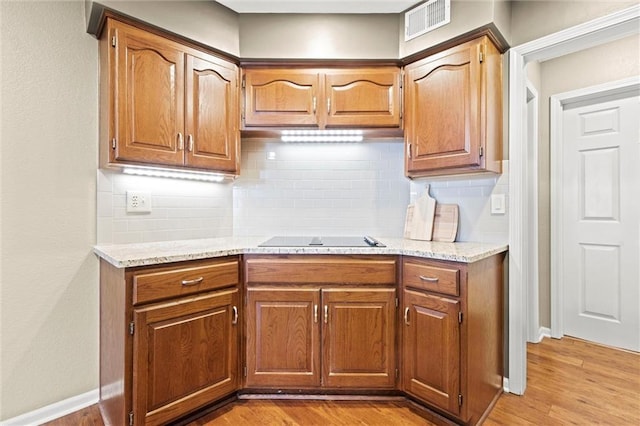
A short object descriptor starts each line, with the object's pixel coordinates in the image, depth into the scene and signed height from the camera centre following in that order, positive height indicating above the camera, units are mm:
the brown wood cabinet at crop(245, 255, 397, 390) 1852 -610
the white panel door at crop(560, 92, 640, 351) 2574 -73
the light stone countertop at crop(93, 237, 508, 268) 1532 -199
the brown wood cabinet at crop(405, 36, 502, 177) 1884 +611
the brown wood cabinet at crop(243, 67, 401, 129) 2195 +767
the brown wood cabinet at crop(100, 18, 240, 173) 1720 +623
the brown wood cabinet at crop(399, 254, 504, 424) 1613 -637
